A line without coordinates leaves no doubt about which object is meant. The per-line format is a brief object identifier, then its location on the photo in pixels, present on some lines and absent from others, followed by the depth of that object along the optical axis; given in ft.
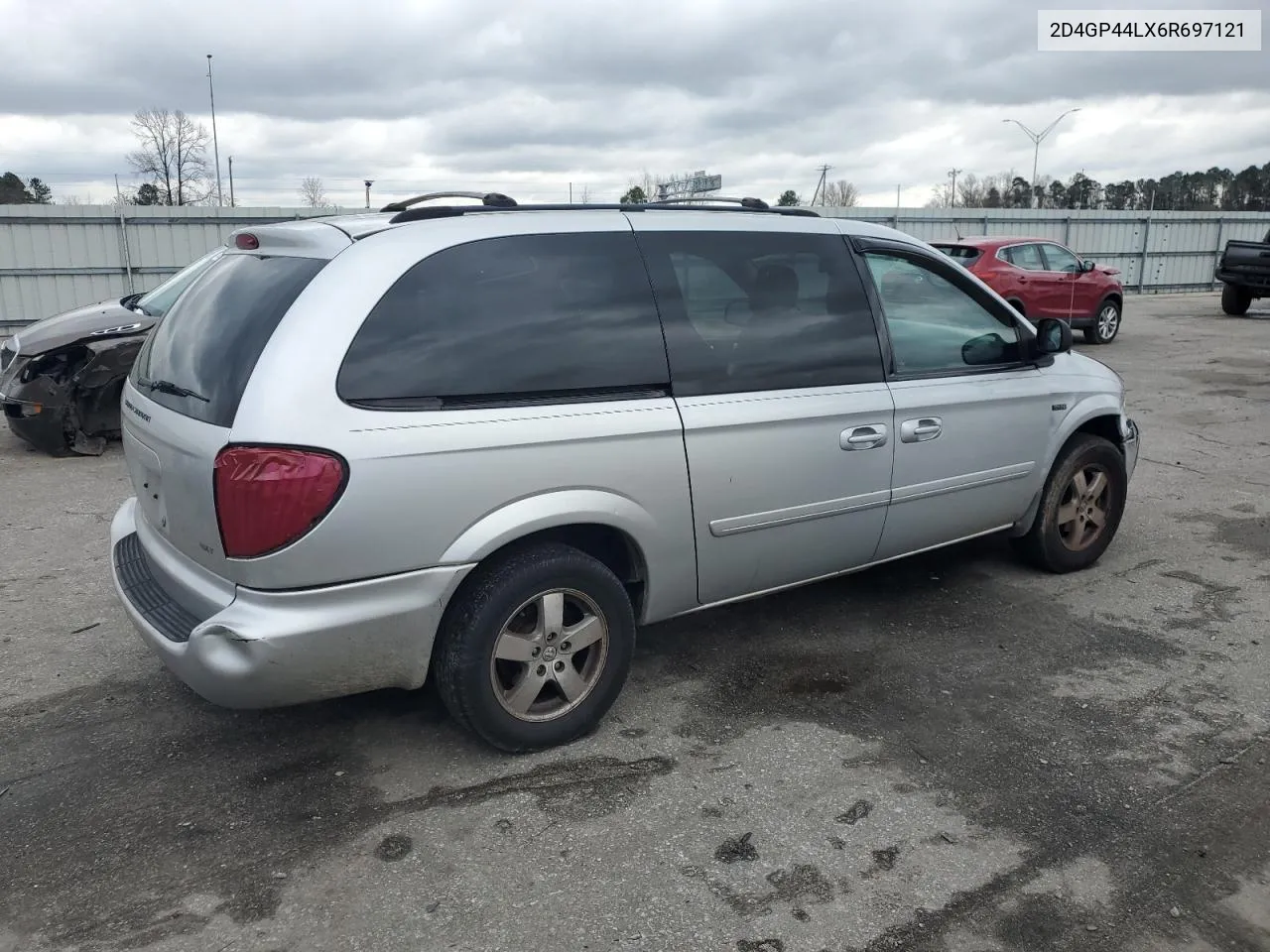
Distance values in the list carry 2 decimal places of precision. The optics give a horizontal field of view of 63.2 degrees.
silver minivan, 9.80
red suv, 48.70
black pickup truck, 64.18
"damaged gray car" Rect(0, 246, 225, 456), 26.13
